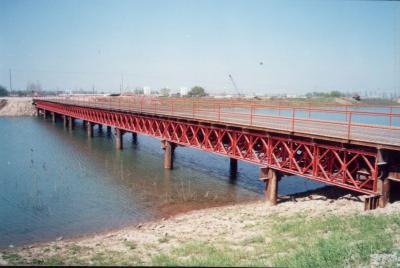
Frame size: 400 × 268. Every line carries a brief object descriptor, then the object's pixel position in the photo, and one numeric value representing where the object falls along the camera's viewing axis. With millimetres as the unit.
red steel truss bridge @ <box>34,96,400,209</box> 14203
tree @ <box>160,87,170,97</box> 146625
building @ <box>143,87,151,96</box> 156375
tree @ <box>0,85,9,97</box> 139238
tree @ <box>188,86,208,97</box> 127331
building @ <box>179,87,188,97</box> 131500
